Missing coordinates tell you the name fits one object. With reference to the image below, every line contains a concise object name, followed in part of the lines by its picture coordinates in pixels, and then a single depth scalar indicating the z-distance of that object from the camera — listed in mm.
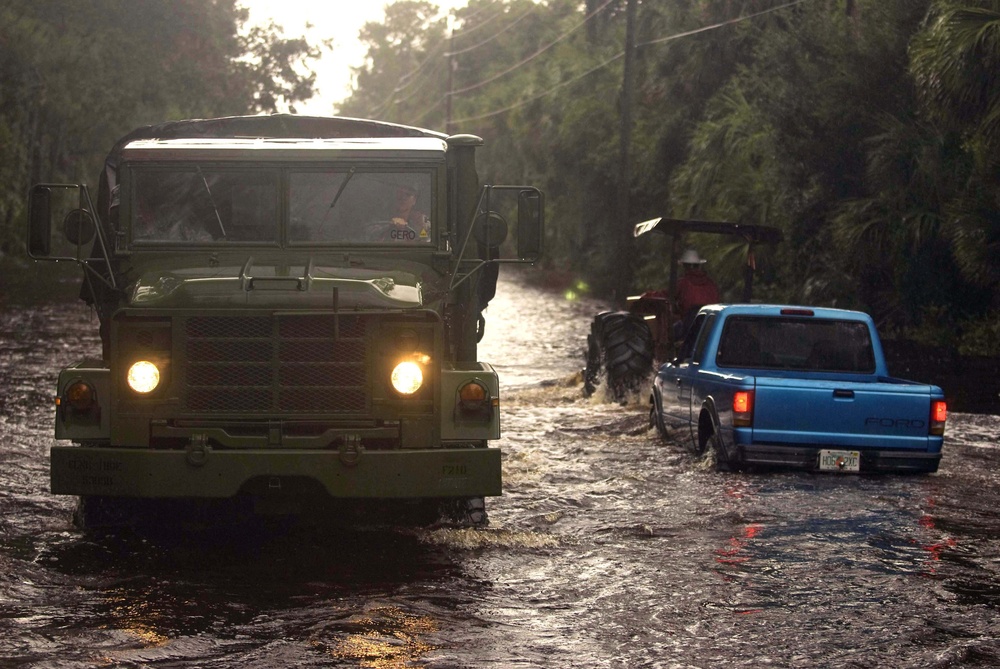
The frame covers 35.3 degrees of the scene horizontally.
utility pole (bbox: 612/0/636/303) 38562
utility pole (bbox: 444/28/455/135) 79250
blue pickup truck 12664
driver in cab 10981
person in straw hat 19172
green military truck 9469
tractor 19031
